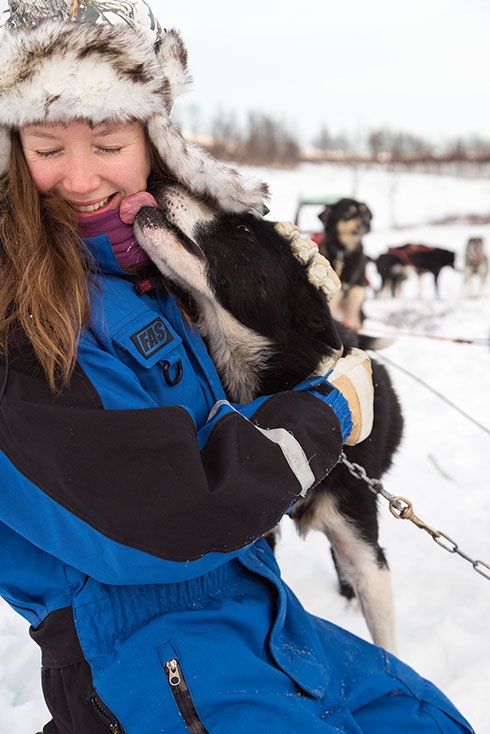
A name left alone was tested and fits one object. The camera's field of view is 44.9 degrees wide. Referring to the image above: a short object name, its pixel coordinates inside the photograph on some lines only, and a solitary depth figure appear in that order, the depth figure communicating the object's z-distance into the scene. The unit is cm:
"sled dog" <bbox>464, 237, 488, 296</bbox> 1262
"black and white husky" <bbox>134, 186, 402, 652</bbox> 167
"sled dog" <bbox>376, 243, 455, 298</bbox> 1191
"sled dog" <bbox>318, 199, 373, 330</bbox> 721
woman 112
